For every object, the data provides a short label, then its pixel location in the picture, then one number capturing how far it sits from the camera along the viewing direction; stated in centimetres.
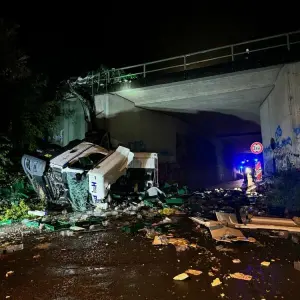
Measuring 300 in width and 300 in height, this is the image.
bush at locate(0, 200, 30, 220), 786
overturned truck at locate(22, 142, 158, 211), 802
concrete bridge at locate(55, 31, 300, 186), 1003
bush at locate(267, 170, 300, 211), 821
